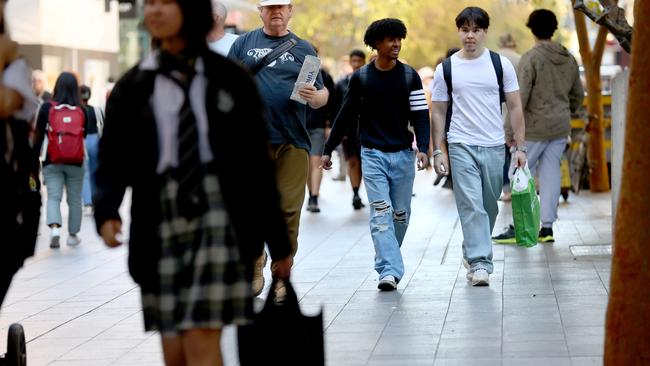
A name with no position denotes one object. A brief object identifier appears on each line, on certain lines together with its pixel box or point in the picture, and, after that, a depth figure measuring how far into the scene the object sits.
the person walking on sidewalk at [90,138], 17.78
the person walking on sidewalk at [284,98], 9.52
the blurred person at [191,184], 4.91
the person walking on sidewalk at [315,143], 17.77
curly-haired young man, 10.23
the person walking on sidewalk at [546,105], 13.37
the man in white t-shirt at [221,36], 10.21
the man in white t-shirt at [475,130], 10.45
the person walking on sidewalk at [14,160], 5.64
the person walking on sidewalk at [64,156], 14.72
